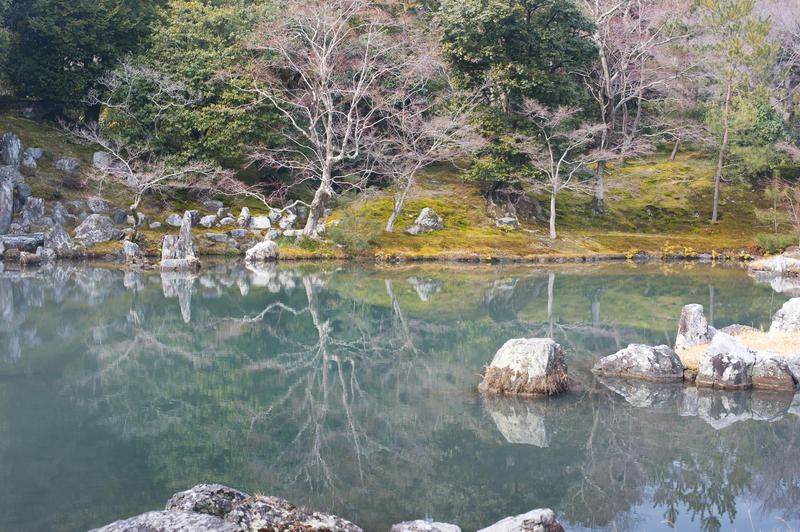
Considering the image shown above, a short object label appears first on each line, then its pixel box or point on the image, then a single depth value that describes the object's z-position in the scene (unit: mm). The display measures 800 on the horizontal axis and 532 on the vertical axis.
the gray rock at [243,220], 31984
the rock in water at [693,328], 12859
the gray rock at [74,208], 29953
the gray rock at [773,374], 10727
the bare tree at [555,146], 32406
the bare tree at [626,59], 37125
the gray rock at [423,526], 5641
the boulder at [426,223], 32812
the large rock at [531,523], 5535
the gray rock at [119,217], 30406
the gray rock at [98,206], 30531
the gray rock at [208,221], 31609
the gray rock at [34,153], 32125
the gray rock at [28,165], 31219
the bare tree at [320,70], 28734
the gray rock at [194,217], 31470
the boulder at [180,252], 26266
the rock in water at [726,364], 10789
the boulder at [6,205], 27266
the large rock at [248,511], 5328
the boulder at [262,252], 29094
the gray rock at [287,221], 32406
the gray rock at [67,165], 32469
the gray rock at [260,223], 32125
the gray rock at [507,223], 34500
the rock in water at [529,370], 10367
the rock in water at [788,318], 13375
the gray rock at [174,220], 31094
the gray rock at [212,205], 33281
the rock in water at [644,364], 11312
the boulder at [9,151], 30812
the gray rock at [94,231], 28609
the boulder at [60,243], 27406
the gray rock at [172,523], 4750
